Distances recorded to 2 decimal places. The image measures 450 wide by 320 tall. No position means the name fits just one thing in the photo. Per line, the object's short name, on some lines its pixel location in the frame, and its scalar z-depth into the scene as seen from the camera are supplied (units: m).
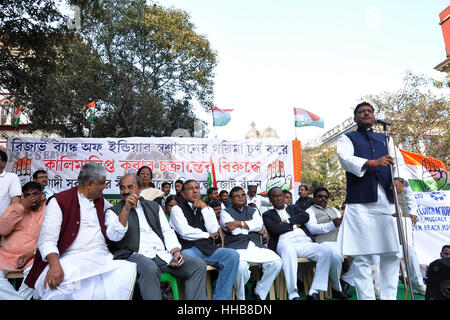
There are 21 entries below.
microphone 2.99
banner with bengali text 8.41
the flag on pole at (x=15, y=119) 11.03
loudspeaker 2.24
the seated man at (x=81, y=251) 2.30
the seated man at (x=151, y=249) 2.82
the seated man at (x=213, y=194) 6.17
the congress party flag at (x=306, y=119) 11.05
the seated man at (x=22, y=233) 3.22
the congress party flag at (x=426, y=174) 5.99
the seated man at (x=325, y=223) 4.55
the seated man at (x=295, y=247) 3.97
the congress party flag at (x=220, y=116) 11.23
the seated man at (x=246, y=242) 3.77
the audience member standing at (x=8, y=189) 3.75
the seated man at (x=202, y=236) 3.50
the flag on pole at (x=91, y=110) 11.20
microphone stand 2.58
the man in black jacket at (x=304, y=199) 6.26
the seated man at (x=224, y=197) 7.03
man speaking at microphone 2.88
